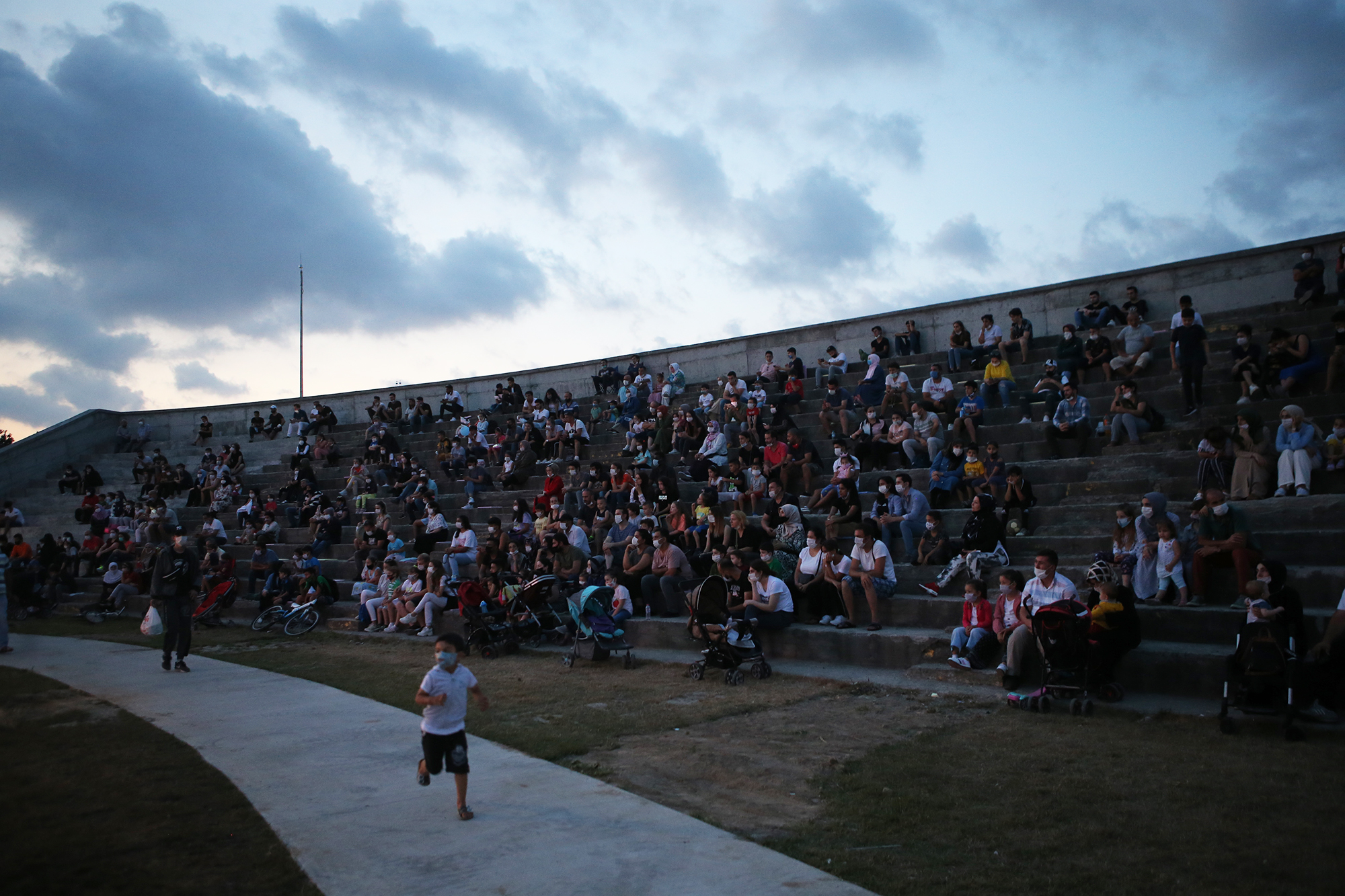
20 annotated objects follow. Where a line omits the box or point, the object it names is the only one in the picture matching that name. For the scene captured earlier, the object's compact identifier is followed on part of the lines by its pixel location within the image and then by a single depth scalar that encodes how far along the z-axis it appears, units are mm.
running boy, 5816
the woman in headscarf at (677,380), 22969
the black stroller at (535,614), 13219
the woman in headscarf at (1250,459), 10594
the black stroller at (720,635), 10328
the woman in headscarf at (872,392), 17172
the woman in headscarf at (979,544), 10977
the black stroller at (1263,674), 6895
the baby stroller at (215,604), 17750
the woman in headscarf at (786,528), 12781
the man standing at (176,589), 11781
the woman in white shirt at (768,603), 11172
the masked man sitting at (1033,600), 8594
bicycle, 16250
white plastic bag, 11969
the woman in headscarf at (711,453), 17016
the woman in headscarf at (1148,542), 9578
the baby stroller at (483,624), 13055
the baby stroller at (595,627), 11562
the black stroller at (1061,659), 8078
